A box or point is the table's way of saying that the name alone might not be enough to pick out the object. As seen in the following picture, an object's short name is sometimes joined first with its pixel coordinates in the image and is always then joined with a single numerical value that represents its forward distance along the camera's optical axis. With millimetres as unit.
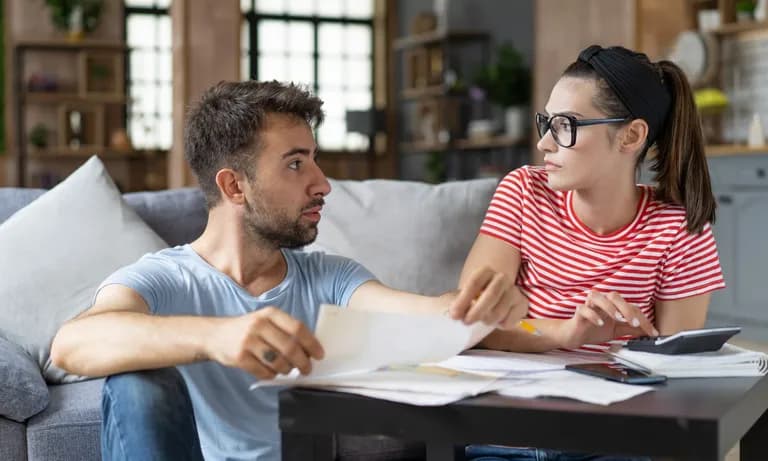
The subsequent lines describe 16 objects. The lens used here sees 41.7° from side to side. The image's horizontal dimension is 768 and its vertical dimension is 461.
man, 1347
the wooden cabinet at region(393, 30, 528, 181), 9273
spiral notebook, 1362
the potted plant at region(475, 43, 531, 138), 8406
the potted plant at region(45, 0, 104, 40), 9133
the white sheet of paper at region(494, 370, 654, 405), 1179
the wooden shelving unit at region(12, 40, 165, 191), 9297
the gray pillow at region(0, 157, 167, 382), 2365
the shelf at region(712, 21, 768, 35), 6102
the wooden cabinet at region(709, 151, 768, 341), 5676
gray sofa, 2568
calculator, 1407
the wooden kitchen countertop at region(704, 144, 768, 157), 5672
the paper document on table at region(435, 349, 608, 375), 1356
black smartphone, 1284
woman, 1860
